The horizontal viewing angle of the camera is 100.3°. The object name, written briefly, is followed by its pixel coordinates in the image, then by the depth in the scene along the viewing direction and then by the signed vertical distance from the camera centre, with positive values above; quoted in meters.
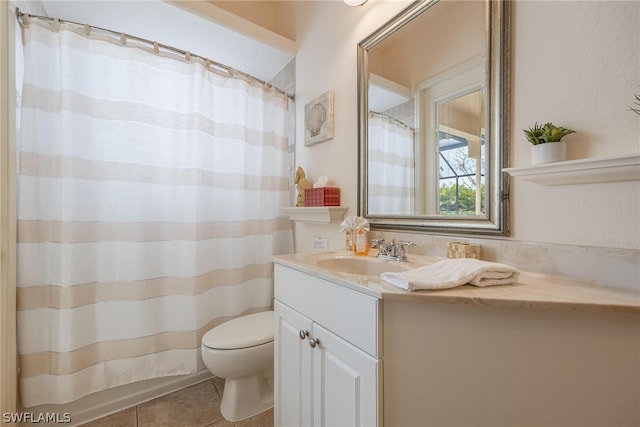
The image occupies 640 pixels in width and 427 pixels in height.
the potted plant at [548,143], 0.75 +0.19
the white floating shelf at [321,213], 1.53 -0.02
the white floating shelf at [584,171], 0.62 +0.10
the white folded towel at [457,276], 0.68 -0.18
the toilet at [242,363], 1.36 -0.79
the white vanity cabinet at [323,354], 0.75 -0.48
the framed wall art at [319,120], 1.63 +0.59
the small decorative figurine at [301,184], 1.77 +0.18
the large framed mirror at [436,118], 0.92 +0.38
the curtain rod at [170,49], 1.25 +0.95
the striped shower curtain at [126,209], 1.29 +0.01
